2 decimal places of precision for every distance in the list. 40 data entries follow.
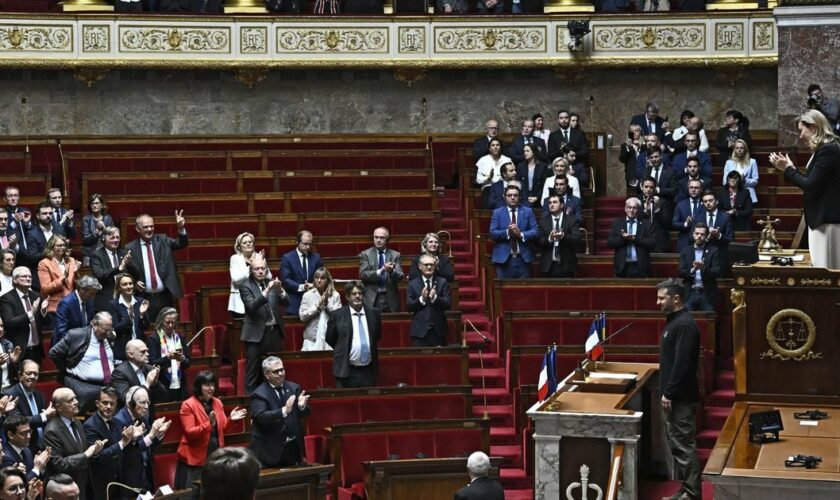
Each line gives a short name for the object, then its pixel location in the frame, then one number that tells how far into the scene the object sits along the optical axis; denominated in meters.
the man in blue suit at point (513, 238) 18.55
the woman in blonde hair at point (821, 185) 11.84
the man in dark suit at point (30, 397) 12.56
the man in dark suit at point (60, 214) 18.32
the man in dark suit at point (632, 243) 18.48
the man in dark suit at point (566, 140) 22.30
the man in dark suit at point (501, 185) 20.06
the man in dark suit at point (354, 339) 15.81
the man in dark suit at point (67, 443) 11.92
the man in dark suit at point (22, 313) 15.05
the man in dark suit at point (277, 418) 13.43
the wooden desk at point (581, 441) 12.67
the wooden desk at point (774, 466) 9.66
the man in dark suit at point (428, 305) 16.84
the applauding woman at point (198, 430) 13.11
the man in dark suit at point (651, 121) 23.08
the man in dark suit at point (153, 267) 16.98
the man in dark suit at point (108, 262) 16.48
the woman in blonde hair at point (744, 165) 20.72
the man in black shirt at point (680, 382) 12.95
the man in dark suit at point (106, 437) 12.37
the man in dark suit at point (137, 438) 12.58
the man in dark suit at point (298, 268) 17.39
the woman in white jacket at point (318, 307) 16.39
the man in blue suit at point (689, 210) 18.80
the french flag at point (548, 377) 13.56
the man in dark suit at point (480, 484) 11.24
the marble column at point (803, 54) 23.67
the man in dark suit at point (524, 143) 21.52
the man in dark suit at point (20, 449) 11.48
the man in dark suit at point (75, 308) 14.78
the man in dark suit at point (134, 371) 13.68
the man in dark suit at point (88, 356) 14.13
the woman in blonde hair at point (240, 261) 16.66
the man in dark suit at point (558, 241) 18.50
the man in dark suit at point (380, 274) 17.48
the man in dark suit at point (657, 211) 19.50
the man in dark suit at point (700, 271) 17.41
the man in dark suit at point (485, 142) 21.95
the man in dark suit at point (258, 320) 16.09
